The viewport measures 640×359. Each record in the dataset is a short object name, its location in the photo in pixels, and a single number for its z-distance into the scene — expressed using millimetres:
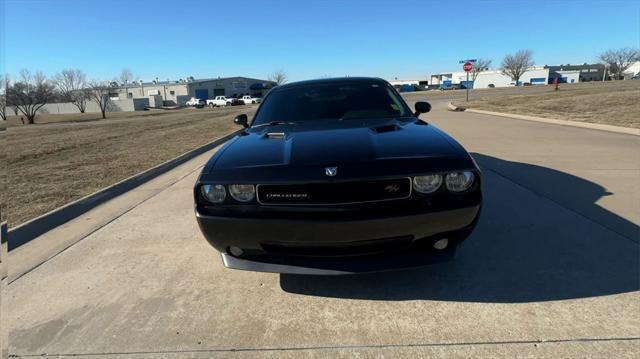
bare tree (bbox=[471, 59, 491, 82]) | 101588
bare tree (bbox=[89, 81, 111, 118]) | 54694
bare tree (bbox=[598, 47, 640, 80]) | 102250
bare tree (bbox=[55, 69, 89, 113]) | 62088
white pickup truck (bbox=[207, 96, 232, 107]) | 58538
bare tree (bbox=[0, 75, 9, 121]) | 41091
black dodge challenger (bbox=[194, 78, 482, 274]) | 2412
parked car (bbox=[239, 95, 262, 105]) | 56969
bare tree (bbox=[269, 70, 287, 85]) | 103875
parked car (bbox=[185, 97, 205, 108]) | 59125
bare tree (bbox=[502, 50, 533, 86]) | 98688
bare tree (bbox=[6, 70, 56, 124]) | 40375
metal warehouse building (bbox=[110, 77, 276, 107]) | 81250
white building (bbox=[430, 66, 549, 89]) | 98500
